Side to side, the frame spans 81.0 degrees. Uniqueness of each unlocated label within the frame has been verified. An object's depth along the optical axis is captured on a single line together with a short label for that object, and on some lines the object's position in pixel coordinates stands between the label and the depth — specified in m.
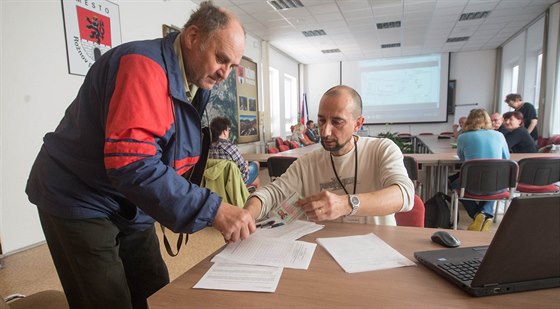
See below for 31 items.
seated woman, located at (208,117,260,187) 3.45
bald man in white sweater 1.42
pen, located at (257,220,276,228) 1.29
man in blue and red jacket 0.87
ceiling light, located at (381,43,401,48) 9.00
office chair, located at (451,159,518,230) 3.10
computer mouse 1.04
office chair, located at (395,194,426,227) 1.55
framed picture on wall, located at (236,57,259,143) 7.16
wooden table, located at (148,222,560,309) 0.72
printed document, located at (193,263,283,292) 0.82
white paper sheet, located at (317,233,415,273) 0.92
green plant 5.34
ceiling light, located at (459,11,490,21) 6.70
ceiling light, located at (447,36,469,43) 8.64
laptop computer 0.65
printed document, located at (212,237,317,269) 0.95
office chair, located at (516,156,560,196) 3.18
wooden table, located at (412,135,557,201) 3.76
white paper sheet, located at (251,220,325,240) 1.17
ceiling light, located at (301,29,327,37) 7.57
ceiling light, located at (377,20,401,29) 7.07
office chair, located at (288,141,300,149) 6.98
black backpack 2.64
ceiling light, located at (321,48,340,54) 9.60
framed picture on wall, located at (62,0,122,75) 3.32
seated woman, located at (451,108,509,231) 3.37
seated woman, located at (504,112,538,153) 4.23
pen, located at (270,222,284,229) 1.29
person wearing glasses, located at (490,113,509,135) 4.80
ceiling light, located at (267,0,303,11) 5.68
